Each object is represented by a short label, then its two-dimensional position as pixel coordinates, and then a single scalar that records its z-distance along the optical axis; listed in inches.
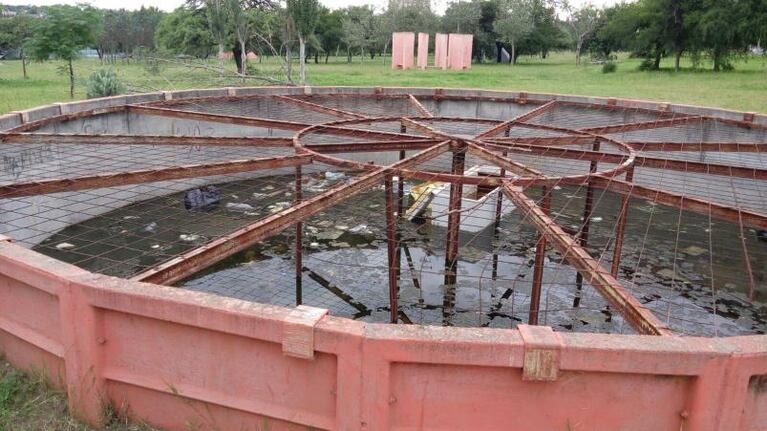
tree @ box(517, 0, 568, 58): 1867.6
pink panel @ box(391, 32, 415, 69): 1525.6
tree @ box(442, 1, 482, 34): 1915.6
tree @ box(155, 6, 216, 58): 1430.9
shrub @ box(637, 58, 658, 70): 1401.3
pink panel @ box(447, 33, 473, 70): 1546.5
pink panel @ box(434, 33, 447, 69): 1560.0
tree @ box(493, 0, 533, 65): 1734.7
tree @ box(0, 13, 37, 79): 1325.0
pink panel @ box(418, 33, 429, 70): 1555.1
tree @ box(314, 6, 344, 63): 1973.4
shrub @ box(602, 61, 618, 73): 1354.8
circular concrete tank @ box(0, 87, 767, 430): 108.7
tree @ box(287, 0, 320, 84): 857.5
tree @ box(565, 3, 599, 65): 1851.6
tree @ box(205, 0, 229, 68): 954.7
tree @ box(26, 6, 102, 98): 792.9
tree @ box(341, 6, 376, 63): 1904.5
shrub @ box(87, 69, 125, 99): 584.7
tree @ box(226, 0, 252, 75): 968.6
